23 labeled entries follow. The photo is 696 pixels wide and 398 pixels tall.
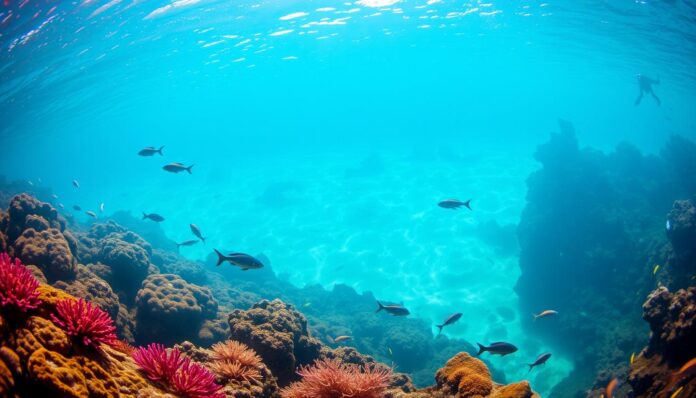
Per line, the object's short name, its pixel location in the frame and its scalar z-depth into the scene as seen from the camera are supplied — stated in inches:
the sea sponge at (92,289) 285.7
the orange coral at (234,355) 167.2
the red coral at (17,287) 98.1
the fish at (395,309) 337.4
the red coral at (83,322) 109.6
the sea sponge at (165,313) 323.0
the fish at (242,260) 270.9
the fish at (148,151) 461.7
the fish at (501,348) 283.3
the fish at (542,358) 315.6
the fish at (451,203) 417.7
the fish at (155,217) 505.3
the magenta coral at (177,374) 119.1
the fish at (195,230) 512.4
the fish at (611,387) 191.3
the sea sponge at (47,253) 286.4
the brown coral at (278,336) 219.3
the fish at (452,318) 352.4
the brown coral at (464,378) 150.8
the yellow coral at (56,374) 87.5
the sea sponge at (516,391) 135.7
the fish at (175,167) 435.7
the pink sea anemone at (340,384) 142.7
